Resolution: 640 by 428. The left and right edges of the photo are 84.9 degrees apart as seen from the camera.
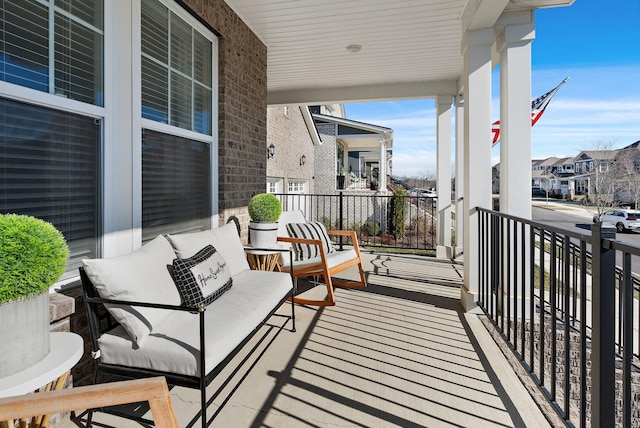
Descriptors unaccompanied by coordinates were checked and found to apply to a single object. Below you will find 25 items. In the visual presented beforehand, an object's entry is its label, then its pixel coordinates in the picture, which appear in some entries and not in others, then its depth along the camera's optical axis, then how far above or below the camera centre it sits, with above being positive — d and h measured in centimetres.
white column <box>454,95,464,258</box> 573 +51
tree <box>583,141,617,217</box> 1130 +94
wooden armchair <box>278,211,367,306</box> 329 -56
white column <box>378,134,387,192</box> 1264 +153
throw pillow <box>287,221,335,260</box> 376 -31
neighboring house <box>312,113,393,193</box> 1249 +242
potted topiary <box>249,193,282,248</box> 338 -14
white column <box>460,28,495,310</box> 321 +64
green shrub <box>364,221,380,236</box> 906 -55
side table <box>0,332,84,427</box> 105 -53
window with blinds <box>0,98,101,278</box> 162 +19
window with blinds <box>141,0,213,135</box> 250 +110
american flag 470 +147
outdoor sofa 151 -57
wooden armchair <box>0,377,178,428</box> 83 -47
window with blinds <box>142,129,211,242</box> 249 +18
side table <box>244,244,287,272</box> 321 -49
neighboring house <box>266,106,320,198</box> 845 +163
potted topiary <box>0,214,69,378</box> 109 -26
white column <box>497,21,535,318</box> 303 +79
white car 947 -30
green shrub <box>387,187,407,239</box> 813 -15
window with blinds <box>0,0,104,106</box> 161 +82
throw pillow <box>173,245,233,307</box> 192 -40
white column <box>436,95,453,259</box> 575 +55
